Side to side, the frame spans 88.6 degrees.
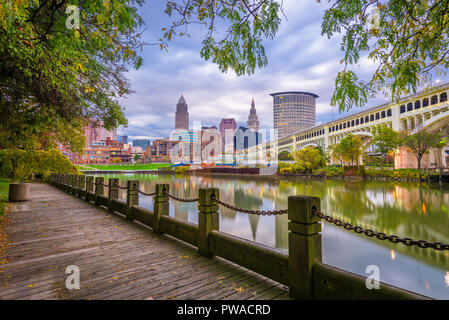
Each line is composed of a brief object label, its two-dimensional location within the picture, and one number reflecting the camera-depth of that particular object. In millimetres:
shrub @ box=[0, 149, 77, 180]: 24562
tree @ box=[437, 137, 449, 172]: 41375
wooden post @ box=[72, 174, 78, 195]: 14195
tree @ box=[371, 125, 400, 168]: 41281
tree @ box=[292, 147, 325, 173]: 55062
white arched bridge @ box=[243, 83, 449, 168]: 40906
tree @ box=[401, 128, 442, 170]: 38156
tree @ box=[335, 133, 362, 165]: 49125
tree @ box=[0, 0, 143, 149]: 3273
